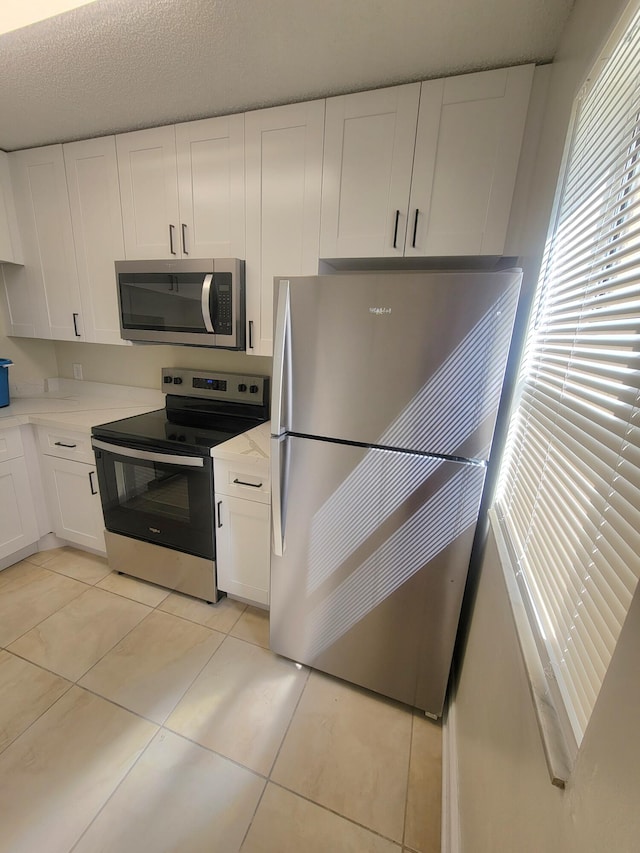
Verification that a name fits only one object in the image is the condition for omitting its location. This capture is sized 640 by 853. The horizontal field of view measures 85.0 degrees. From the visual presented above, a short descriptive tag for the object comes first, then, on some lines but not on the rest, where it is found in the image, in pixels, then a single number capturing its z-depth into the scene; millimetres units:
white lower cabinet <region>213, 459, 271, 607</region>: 1659
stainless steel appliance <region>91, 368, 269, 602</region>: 1730
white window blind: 490
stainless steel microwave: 1698
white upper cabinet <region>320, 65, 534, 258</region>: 1296
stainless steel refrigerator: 1075
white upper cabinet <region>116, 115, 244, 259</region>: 1677
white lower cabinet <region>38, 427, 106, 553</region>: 2029
